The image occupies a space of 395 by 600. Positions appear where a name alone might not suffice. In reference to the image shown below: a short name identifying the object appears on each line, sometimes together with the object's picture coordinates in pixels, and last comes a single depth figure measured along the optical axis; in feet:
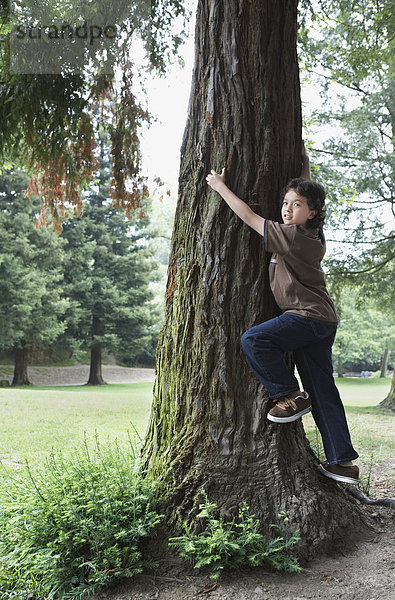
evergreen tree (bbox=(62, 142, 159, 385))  76.28
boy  10.49
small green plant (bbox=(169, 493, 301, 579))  9.56
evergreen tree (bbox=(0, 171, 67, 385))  62.84
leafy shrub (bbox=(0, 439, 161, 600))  9.57
